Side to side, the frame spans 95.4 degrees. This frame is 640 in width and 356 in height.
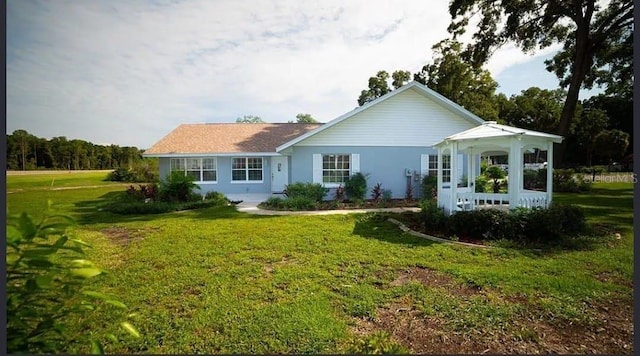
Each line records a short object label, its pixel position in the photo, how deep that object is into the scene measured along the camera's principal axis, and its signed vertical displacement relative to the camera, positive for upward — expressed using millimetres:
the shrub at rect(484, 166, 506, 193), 15055 -342
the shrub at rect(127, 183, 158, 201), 14000 -1046
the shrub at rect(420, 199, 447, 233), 7836 -1387
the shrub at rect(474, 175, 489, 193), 12507 -756
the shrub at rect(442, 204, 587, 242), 6852 -1403
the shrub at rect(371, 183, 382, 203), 13805 -1210
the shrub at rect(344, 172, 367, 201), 13742 -878
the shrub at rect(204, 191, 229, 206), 13242 -1285
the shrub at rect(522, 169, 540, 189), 19312 -1011
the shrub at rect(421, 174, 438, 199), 13594 -924
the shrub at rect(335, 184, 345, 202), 13692 -1194
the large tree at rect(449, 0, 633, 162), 16703 +8335
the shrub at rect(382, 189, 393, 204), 13684 -1299
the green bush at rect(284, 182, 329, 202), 13008 -979
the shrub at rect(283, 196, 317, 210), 11664 -1408
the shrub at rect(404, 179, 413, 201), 14203 -1195
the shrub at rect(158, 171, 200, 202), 13031 -759
